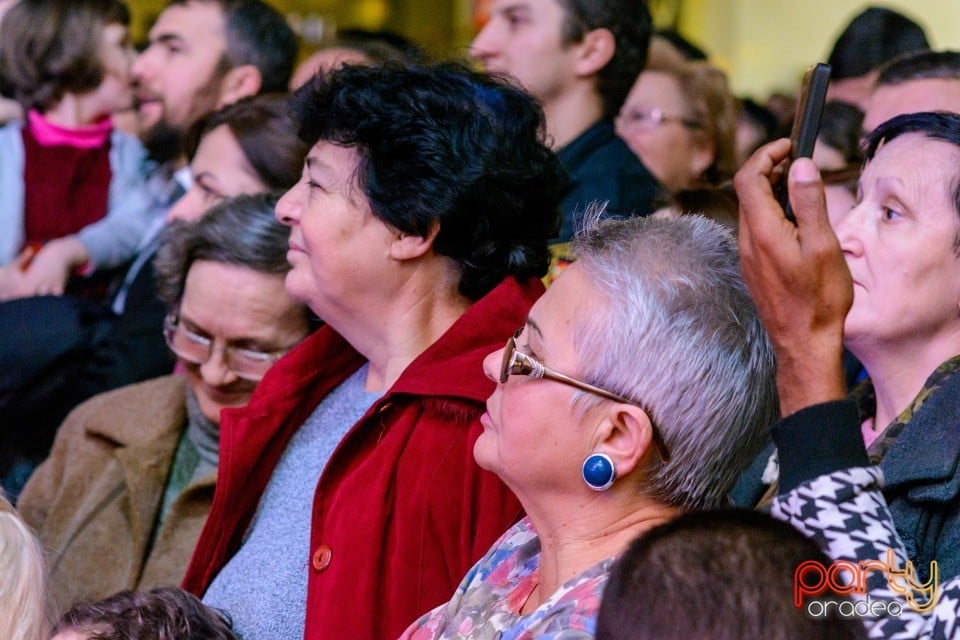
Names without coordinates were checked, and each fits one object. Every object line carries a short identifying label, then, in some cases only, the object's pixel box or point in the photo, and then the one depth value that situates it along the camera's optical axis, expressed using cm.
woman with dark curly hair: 326
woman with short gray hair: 308
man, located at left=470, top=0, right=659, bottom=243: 408
